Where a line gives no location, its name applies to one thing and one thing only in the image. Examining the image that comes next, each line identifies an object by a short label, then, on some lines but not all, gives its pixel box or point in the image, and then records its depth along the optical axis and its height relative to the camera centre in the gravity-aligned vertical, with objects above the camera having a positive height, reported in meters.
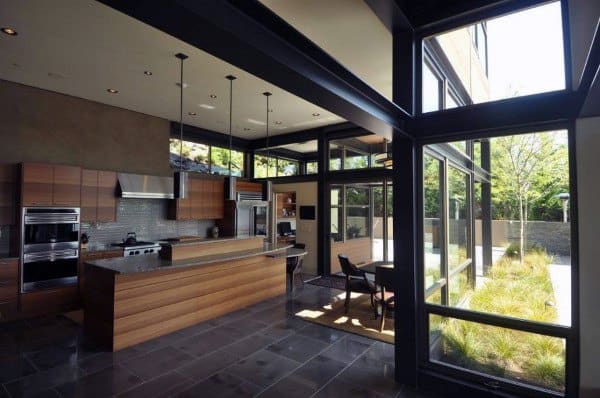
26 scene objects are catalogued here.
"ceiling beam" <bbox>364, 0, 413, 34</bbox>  2.82 +1.79
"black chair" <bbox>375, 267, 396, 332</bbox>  4.27 -1.02
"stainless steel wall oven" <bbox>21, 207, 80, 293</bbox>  4.67 -0.60
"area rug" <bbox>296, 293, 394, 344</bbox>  4.20 -1.60
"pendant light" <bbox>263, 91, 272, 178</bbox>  8.67 +1.44
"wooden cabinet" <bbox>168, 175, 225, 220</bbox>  6.88 +0.15
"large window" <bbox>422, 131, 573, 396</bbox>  2.57 -0.59
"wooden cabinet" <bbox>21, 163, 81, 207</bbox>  4.64 +0.35
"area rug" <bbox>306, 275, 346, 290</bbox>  6.57 -1.57
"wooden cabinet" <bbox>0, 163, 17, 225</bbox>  4.56 +0.20
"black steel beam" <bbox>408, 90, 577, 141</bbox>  2.44 +0.78
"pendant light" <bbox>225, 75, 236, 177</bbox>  4.75 +1.94
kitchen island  3.69 -1.08
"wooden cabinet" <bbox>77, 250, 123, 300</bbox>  5.25 -0.83
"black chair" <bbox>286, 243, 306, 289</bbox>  6.12 -1.10
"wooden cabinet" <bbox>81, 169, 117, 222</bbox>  5.35 +0.21
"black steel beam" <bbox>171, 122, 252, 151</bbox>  7.15 +1.76
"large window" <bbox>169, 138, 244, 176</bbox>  7.20 +1.23
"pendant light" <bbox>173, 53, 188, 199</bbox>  4.41 +0.35
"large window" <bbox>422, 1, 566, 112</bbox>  2.66 +1.53
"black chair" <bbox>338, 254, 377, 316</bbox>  4.79 -1.14
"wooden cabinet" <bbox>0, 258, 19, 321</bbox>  4.43 -1.11
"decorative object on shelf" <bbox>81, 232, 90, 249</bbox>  5.46 -0.55
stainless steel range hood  5.80 +0.42
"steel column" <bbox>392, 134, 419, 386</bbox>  2.97 -0.50
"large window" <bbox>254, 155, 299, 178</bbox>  8.66 +1.14
